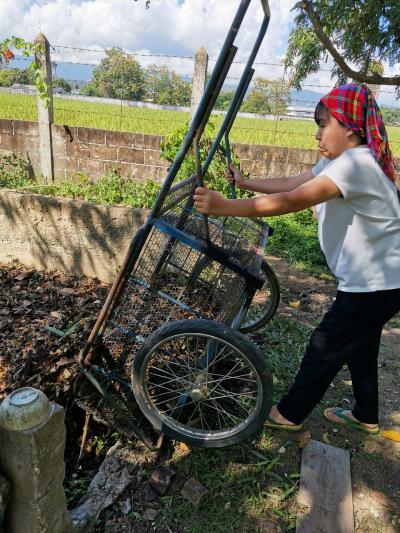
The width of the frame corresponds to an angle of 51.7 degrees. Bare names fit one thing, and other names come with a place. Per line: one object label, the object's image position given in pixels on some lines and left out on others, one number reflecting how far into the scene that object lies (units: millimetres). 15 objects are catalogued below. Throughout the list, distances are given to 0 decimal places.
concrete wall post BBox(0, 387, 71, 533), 1195
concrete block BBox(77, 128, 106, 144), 6984
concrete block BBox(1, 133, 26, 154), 7266
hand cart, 1898
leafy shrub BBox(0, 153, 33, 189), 7141
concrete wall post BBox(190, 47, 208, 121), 6473
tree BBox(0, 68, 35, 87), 20231
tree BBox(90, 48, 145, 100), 10059
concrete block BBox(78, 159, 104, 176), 7180
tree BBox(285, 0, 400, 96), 4188
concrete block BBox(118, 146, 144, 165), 6992
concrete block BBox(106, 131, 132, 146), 6922
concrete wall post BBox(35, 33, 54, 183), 6784
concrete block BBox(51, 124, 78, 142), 7051
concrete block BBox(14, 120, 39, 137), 7141
